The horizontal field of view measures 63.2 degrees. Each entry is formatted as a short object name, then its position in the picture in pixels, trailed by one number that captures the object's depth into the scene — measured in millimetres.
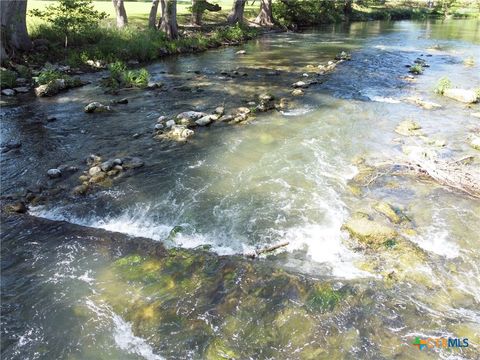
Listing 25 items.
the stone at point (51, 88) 18734
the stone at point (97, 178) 11177
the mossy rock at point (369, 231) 8531
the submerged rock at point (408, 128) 14781
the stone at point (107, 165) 11758
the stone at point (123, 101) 17969
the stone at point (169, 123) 15177
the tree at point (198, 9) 37844
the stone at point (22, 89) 19152
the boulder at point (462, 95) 18672
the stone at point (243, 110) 16812
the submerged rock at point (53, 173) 11477
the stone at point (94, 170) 11492
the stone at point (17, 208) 9773
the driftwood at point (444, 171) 10523
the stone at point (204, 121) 15570
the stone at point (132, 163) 12070
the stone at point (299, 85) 21125
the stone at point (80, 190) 10594
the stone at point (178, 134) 14281
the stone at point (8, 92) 18625
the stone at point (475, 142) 13382
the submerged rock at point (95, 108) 16672
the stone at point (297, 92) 19784
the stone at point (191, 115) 16047
